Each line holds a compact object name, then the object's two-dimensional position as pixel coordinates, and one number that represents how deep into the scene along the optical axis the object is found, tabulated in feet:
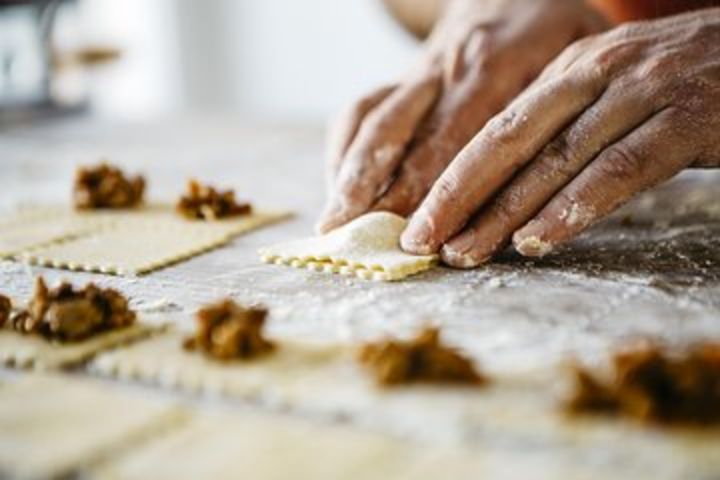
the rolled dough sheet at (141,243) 2.04
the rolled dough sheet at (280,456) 1.45
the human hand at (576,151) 1.91
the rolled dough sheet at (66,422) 1.48
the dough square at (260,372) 1.57
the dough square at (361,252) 1.92
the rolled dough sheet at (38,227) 2.19
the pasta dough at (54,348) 1.68
